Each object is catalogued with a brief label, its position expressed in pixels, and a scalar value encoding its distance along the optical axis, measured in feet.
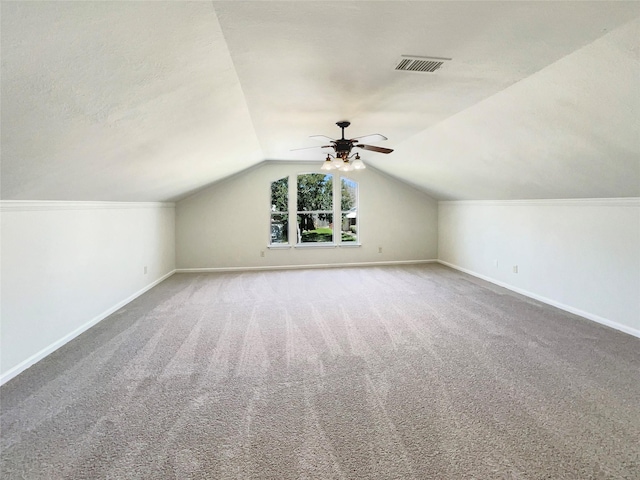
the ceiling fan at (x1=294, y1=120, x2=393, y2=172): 11.92
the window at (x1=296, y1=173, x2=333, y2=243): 23.50
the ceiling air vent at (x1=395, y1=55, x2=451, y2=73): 7.13
